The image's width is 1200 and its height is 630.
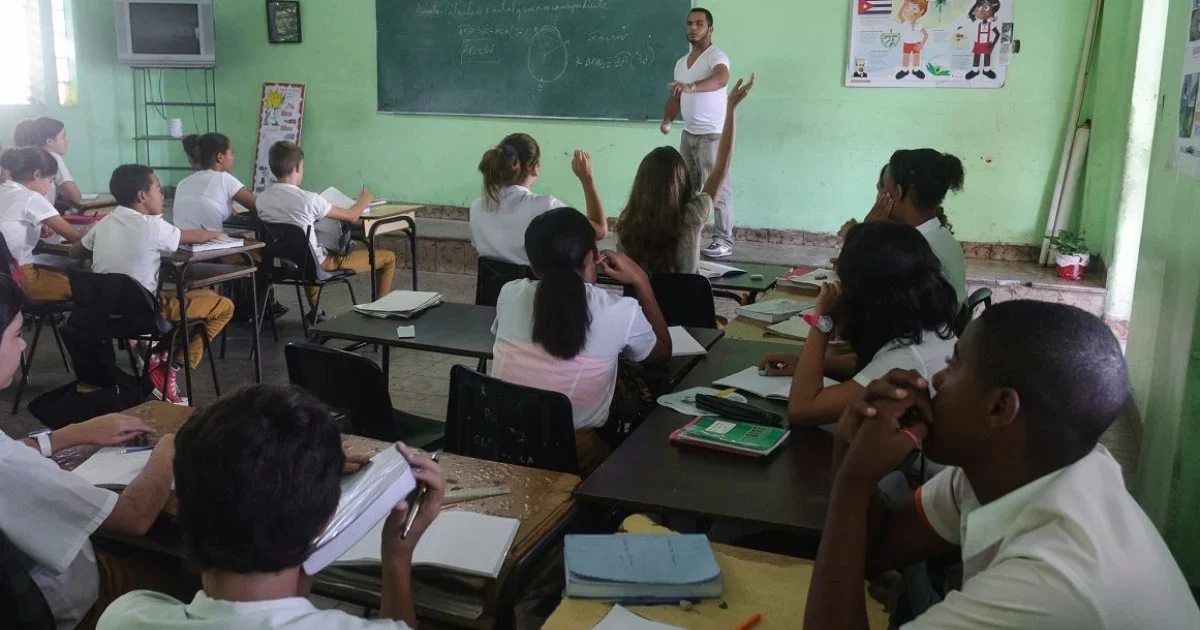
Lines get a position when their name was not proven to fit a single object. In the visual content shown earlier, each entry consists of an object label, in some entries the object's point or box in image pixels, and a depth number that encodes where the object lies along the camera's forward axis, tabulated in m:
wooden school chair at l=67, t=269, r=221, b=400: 3.85
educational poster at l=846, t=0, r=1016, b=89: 6.02
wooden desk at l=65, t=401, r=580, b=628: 1.51
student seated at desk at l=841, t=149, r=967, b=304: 3.34
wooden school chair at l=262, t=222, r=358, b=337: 5.08
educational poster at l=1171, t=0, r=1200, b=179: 2.57
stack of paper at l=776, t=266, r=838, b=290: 3.96
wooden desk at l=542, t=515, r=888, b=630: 1.35
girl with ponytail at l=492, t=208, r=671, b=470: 2.52
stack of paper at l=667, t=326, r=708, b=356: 2.89
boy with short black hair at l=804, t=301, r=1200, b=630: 0.98
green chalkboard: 6.94
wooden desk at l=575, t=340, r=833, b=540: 1.69
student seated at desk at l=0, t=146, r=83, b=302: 4.47
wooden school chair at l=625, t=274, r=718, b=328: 3.61
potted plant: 5.78
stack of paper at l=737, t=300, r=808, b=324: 3.43
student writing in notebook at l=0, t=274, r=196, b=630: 1.54
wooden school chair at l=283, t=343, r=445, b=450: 2.59
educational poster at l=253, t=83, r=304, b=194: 8.21
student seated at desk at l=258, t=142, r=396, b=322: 5.22
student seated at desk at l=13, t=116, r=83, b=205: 6.11
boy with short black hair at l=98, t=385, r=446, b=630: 1.04
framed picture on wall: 8.09
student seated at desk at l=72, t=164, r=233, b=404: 4.12
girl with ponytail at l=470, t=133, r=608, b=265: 4.22
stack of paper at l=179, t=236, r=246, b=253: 4.29
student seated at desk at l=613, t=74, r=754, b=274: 3.79
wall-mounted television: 8.01
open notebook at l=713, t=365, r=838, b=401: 2.37
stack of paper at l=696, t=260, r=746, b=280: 4.15
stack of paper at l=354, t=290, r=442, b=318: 3.40
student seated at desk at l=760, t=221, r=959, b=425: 2.03
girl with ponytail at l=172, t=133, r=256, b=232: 5.27
